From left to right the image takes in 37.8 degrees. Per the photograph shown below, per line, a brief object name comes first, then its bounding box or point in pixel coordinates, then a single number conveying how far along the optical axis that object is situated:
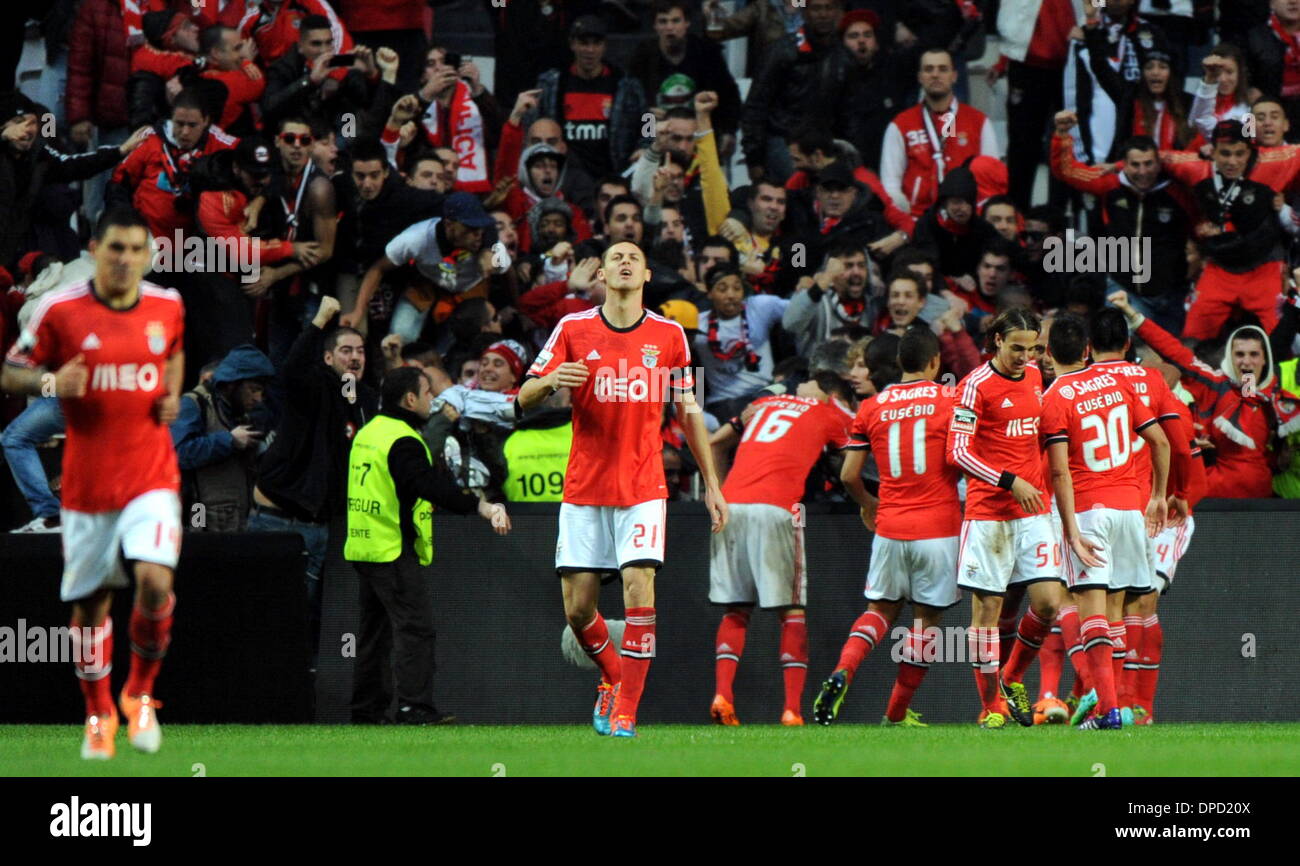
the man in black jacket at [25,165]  14.14
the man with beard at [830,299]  14.65
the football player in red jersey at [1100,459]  11.20
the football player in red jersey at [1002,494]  11.34
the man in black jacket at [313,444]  12.77
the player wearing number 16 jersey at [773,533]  12.67
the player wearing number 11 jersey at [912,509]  11.96
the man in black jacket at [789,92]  16.80
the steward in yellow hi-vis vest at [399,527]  12.25
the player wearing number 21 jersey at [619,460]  10.20
